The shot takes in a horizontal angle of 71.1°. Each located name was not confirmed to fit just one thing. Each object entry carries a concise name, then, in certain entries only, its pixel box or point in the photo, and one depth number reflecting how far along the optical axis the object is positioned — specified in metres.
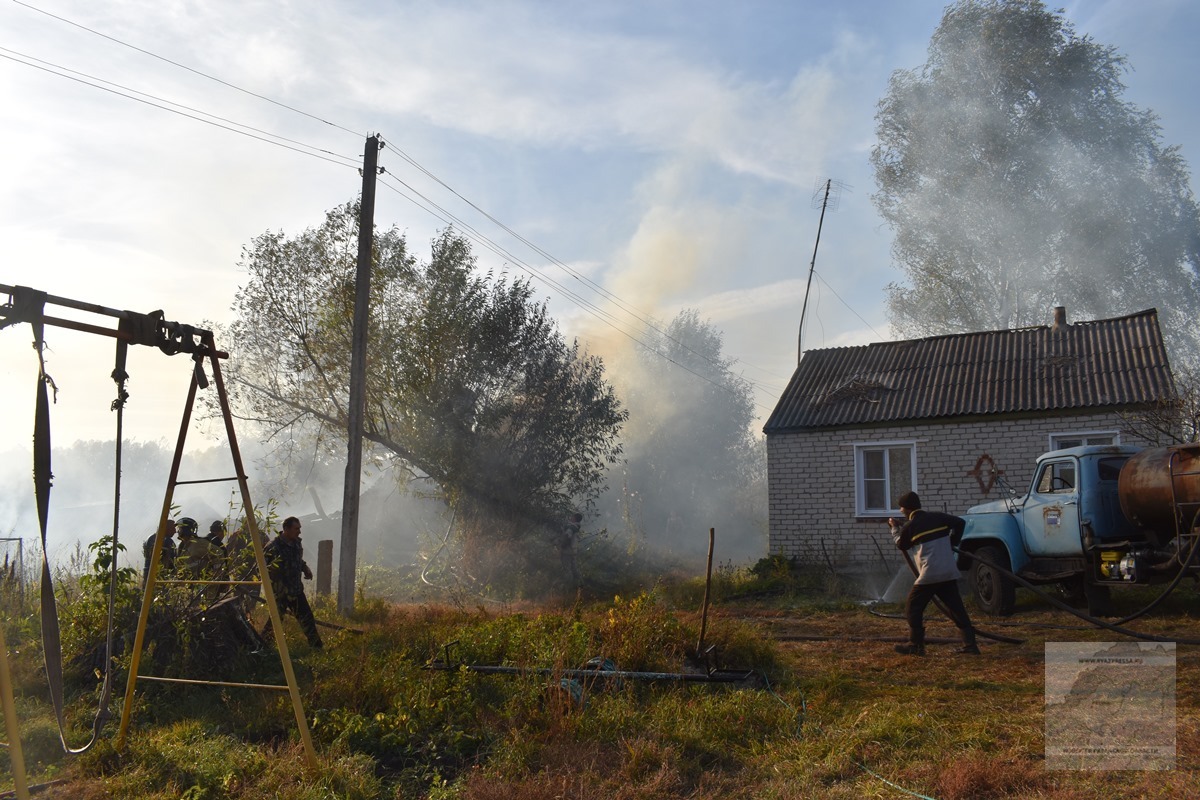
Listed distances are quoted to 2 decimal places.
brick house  14.70
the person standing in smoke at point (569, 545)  18.23
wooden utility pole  12.66
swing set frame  4.00
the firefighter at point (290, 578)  9.38
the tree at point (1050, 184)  29.17
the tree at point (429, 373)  18.30
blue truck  9.20
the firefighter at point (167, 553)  8.81
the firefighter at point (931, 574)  8.54
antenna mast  26.02
